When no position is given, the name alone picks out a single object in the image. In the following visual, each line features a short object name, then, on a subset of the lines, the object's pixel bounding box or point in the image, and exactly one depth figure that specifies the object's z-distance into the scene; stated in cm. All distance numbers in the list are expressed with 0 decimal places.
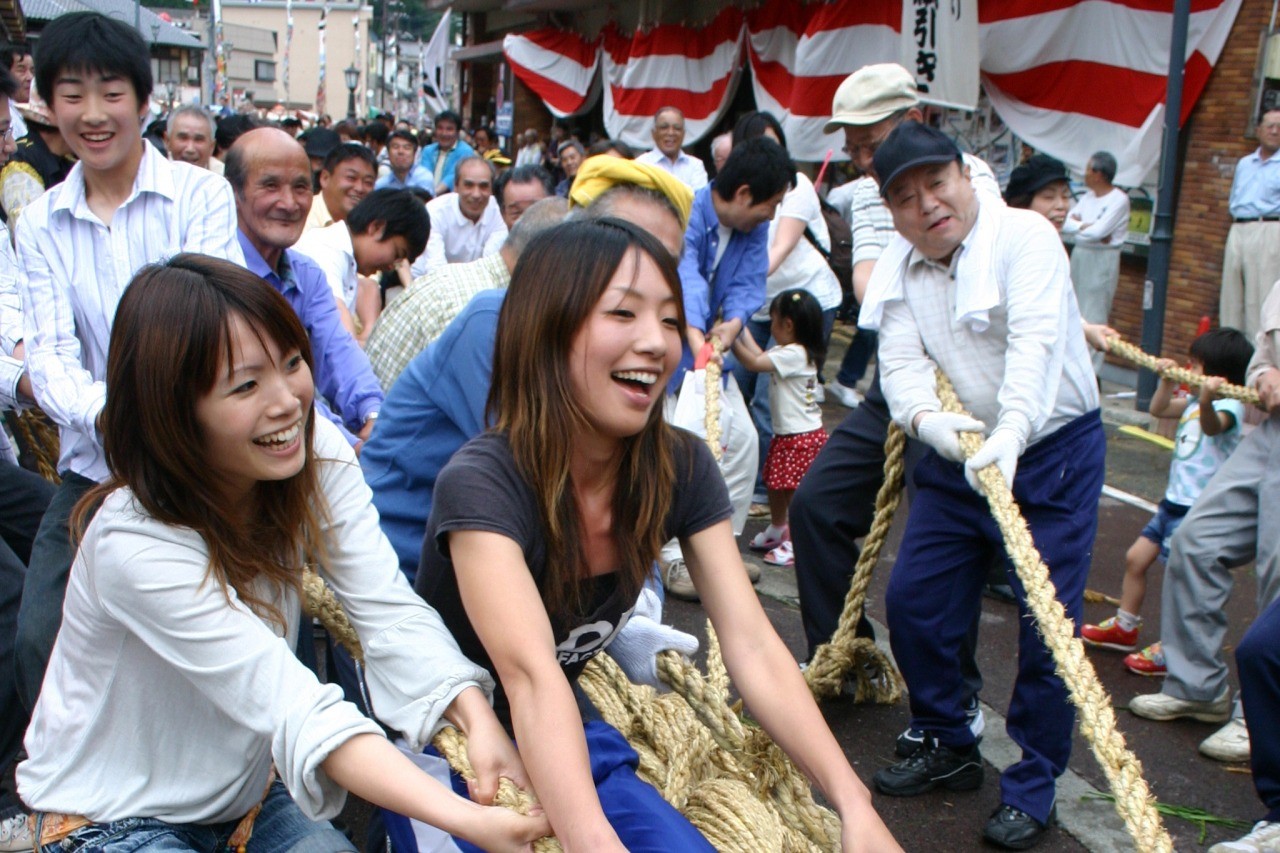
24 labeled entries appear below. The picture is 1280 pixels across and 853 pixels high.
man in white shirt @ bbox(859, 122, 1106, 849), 312
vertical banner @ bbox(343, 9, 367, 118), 5475
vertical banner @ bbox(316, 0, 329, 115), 4484
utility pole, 809
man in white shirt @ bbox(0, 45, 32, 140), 494
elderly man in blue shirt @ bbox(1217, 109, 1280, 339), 803
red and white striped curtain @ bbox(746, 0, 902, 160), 1040
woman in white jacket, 185
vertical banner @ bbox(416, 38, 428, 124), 2739
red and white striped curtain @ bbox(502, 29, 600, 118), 1869
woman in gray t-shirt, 190
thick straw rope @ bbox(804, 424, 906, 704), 349
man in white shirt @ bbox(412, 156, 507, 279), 700
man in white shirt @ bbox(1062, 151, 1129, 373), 915
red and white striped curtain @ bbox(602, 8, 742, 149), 1390
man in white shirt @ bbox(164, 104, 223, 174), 665
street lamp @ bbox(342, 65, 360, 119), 4306
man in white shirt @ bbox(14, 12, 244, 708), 276
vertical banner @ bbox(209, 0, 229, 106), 3291
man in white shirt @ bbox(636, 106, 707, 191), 865
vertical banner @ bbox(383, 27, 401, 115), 5367
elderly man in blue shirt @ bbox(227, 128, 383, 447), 361
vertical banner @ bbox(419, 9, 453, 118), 2631
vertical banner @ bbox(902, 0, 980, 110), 930
